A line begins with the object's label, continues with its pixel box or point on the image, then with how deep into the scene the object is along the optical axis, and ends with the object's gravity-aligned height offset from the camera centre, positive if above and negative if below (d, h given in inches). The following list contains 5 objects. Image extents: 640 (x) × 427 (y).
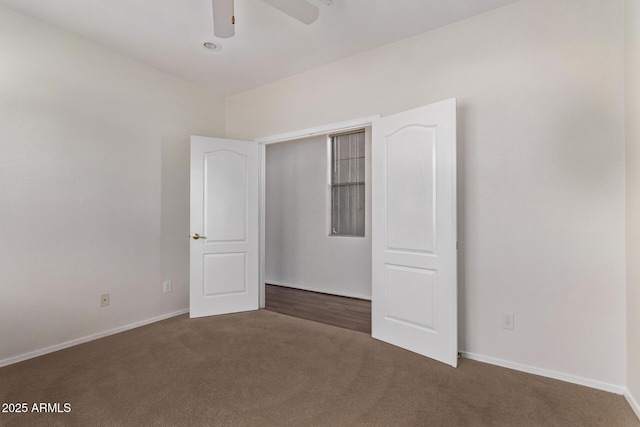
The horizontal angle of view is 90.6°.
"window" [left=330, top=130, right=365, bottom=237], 182.7 +19.6
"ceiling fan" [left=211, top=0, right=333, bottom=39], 72.3 +49.1
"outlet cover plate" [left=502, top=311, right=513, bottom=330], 94.6 -31.1
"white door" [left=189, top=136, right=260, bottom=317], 142.3 -4.2
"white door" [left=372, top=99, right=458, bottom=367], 96.7 -4.9
